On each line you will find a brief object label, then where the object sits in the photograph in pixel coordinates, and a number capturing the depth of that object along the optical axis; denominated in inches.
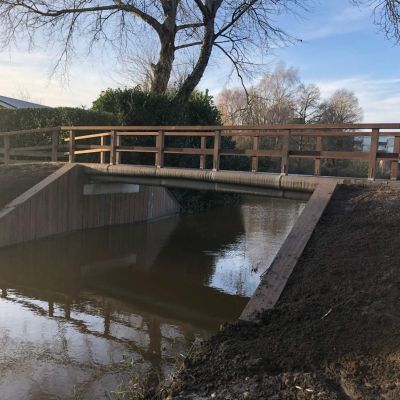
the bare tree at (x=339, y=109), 2256.9
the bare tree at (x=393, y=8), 687.1
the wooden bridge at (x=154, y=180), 294.7
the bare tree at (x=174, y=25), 813.9
